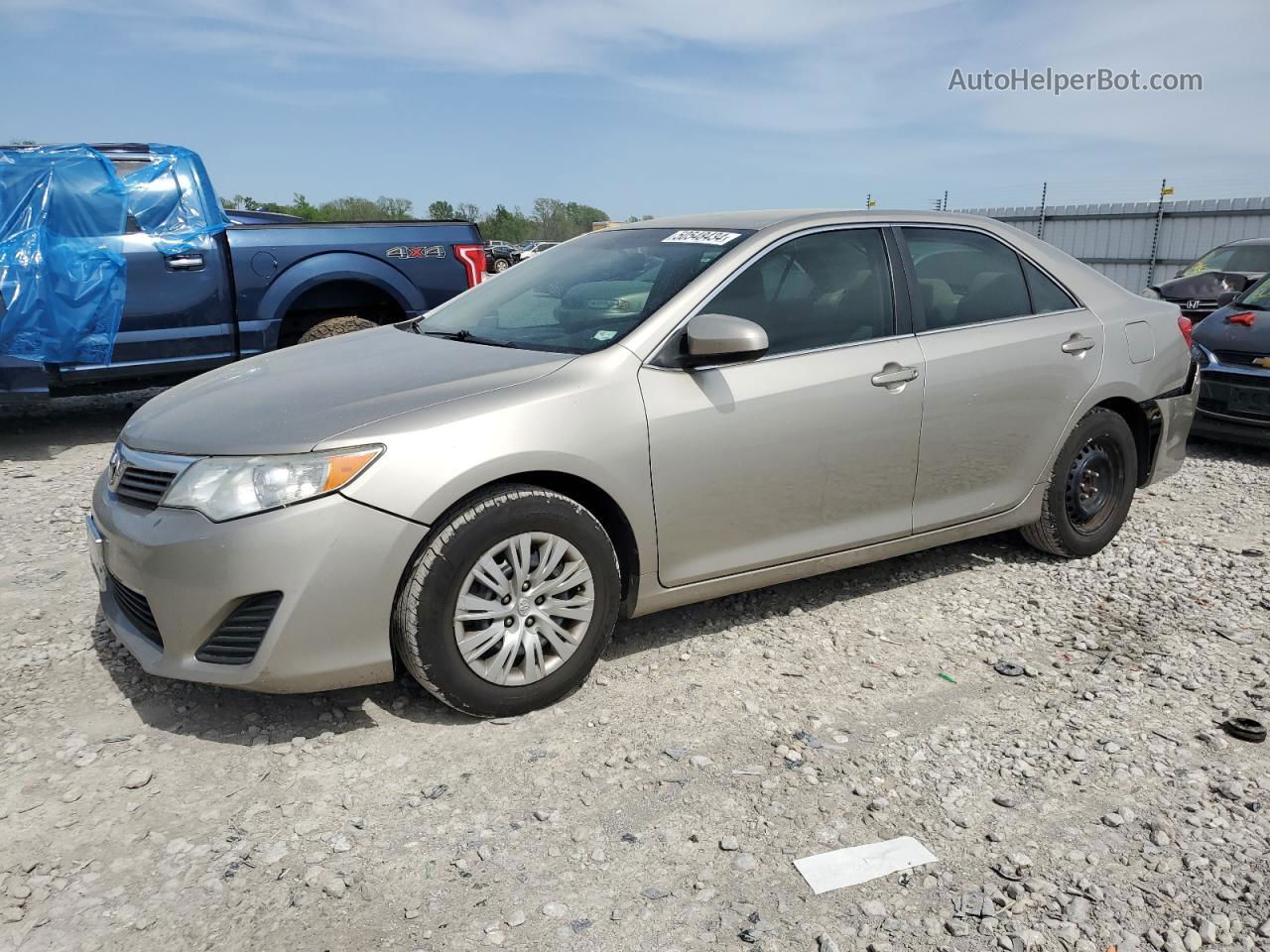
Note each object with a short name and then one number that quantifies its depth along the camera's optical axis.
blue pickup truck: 7.05
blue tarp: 6.78
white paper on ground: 2.51
